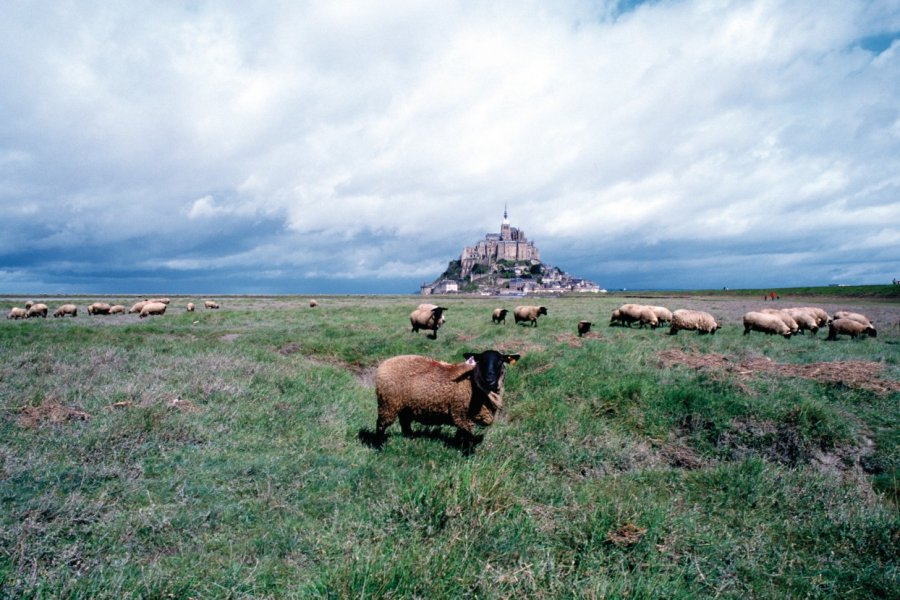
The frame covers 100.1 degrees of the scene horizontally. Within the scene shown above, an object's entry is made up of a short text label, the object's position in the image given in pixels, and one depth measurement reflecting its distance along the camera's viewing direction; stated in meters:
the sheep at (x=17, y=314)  34.53
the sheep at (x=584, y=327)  20.95
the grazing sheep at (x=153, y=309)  37.11
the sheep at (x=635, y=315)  27.42
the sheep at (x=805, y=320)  24.14
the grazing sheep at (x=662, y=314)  29.16
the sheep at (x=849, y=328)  20.45
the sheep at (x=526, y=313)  27.56
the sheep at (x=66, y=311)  36.91
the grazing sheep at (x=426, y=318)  22.05
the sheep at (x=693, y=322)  22.66
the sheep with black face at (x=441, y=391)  6.71
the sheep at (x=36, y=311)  36.66
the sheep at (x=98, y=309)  38.87
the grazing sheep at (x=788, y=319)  22.74
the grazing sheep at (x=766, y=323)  21.58
